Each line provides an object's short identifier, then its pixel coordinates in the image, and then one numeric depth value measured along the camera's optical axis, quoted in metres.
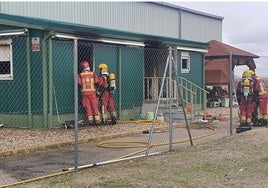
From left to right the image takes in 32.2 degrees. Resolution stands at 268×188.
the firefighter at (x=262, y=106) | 14.70
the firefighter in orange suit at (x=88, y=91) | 13.63
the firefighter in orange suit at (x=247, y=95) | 13.84
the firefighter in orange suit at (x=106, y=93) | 14.38
